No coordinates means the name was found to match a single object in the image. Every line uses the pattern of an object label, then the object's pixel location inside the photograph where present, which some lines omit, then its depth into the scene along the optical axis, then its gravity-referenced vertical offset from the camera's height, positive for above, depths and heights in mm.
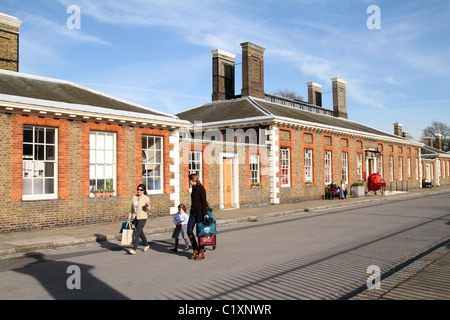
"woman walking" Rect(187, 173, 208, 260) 8123 -598
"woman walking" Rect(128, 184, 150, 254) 8820 -728
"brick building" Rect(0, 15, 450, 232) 12148 +1134
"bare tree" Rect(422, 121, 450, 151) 79875 +8573
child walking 9203 -1059
